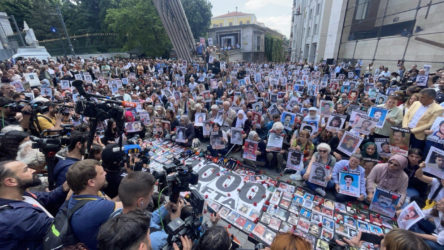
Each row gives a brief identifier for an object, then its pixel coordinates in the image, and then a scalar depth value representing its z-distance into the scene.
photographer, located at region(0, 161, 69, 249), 1.69
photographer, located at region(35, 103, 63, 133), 4.21
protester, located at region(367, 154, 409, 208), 3.68
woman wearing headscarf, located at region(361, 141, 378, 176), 4.47
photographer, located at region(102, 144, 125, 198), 2.96
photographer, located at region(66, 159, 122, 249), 1.89
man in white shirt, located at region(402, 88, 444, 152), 4.46
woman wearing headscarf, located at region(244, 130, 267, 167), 5.33
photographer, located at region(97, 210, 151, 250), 1.48
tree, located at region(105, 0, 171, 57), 27.89
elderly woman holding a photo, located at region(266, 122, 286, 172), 5.21
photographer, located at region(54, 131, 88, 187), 2.80
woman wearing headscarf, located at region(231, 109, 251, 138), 6.49
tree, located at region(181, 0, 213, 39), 35.16
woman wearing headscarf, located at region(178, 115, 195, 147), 6.67
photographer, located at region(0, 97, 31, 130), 4.24
